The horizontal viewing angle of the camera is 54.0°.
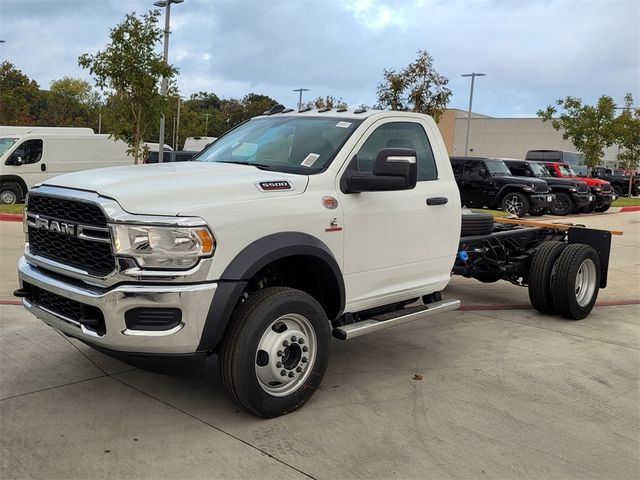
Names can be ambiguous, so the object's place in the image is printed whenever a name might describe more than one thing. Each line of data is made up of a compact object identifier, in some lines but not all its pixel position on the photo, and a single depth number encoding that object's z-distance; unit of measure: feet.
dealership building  212.84
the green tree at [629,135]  101.27
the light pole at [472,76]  151.74
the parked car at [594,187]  74.64
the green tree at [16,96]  143.51
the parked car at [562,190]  69.51
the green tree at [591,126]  97.25
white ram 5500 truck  11.33
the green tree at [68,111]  190.05
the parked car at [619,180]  117.91
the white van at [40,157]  58.08
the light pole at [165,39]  57.82
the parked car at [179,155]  60.16
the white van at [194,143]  106.63
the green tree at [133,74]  51.24
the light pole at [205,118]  218.05
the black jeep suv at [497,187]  63.46
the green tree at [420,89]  76.59
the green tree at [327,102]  123.65
